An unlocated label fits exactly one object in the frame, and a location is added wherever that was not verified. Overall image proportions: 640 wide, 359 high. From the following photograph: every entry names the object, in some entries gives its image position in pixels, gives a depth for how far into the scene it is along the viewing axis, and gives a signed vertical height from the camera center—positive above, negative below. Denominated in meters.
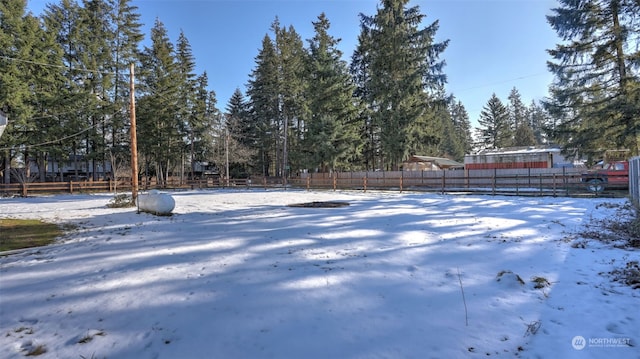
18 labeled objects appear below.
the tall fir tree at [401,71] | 27.81 +8.38
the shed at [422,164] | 38.97 +0.90
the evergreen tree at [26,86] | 26.38 +7.44
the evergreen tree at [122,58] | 33.75 +11.92
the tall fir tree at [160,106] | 36.00 +7.50
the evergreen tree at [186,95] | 38.63 +9.20
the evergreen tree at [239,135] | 41.12 +5.02
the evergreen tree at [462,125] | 66.44 +9.15
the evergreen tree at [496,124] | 55.84 +7.54
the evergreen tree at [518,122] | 55.59 +8.94
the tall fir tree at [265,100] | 40.28 +9.28
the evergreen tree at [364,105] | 35.28 +7.22
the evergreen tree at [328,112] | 31.48 +5.83
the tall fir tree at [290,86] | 38.97 +10.03
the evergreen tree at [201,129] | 39.56 +5.55
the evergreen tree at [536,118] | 67.42 +10.37
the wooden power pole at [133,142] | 13.64 +1.39
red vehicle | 16.16 -0.39
